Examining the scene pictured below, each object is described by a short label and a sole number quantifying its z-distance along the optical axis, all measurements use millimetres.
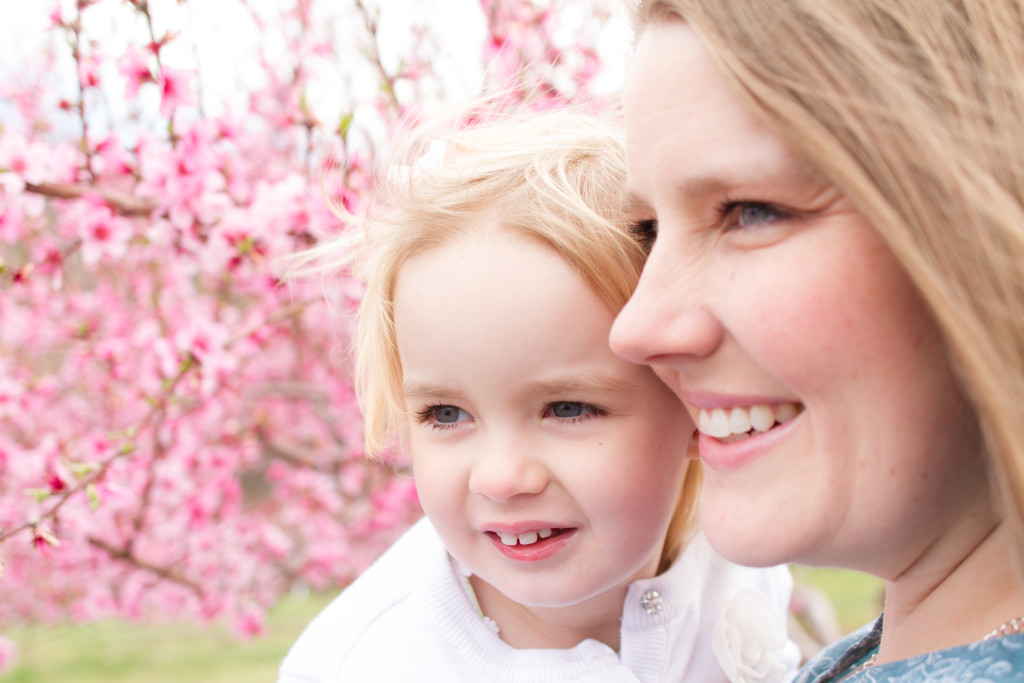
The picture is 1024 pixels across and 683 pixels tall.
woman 522
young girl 640
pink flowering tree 922
